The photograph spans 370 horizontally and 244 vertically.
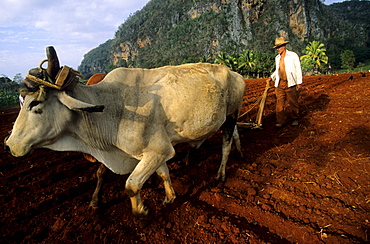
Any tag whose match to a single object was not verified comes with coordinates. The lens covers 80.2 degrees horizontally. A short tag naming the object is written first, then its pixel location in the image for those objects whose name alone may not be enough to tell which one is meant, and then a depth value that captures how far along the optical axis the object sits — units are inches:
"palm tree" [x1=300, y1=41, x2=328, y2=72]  1998.0
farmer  211.9
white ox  78.9
